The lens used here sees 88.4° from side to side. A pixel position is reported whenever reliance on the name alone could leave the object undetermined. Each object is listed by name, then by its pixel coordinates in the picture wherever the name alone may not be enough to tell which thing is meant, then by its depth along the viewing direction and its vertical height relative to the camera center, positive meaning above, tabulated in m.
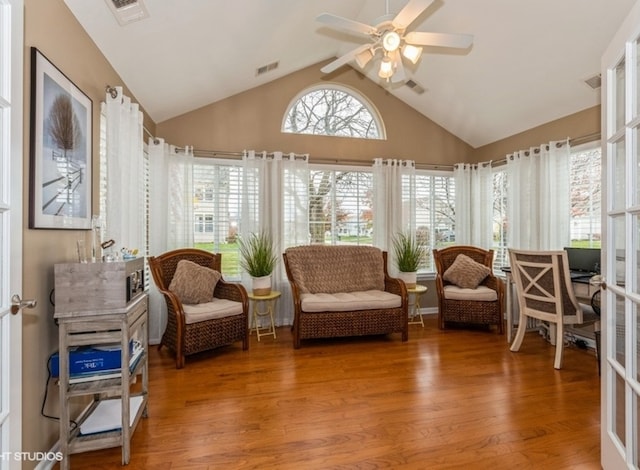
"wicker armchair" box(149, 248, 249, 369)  2.99 -0.79
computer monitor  3.24 -0.26
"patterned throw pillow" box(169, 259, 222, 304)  3.27 -0.49
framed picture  1.59 +0.47
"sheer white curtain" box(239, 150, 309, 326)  4.14 +0.40
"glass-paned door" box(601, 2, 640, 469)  1.35 -0.06
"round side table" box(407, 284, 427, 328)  4.18 -1.00
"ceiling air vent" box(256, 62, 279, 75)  3.83 +1.97
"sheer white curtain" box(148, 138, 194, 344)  3.58 +0.33
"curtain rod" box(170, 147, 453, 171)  4.08 +1.02
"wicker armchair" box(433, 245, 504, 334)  4.00 -0.84
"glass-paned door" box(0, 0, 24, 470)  1.20 +0.05
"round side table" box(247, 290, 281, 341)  3.70 -0.95
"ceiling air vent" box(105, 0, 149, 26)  2.06 +1.46
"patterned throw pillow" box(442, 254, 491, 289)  4.21 -0.50
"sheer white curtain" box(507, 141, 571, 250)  3.71 +0.44
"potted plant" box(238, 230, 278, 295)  3.76 -0.30
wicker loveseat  3.53 -0.70
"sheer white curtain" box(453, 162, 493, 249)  4.77 +0.46
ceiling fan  2.19 +1.42
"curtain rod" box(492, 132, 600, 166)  3.44 +1.02
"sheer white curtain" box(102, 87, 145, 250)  2.31 +0.48
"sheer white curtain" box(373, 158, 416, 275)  4.57 +0.41
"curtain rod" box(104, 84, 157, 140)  2.31 +1.02
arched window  4.52 +1.70
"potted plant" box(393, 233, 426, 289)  4.28 -0.37
